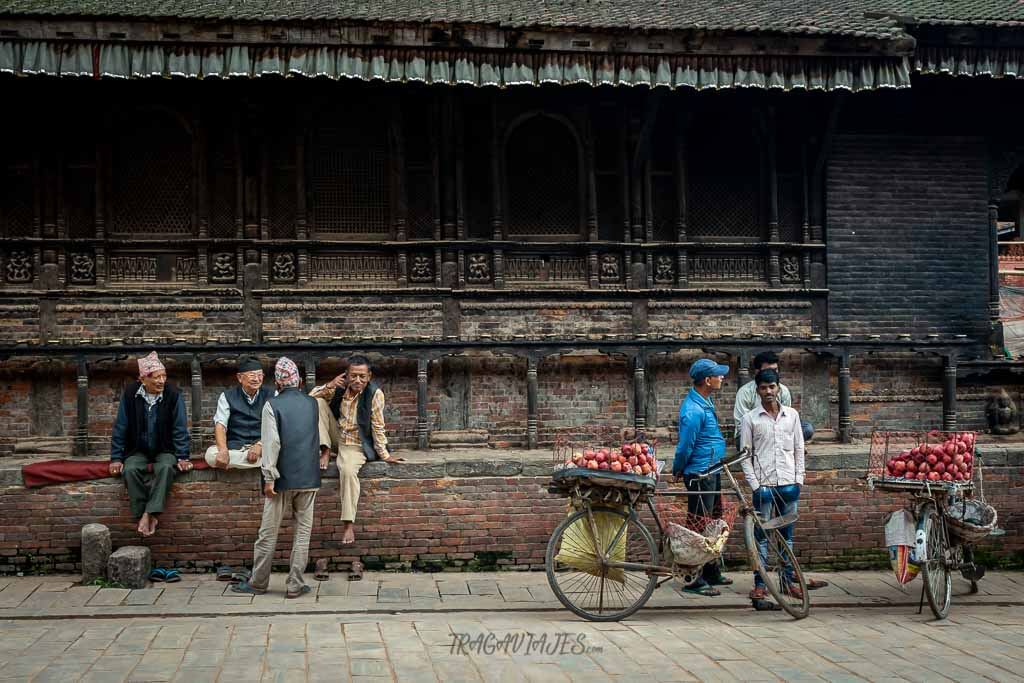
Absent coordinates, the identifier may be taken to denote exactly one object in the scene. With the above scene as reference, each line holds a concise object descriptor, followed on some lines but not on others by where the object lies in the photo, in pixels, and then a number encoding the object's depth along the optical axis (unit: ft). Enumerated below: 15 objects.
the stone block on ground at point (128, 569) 27.09
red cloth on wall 28.73
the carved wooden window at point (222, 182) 40.14
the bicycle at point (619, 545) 24.08
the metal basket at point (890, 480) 25.49
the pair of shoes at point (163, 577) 27.94
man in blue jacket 26.32
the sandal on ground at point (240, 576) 27.63
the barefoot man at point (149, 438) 28.19
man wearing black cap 28.25
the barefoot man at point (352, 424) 28.63
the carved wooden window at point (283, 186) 40.34
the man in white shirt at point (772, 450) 25.94
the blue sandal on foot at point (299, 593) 26.30
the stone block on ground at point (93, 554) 27.35
